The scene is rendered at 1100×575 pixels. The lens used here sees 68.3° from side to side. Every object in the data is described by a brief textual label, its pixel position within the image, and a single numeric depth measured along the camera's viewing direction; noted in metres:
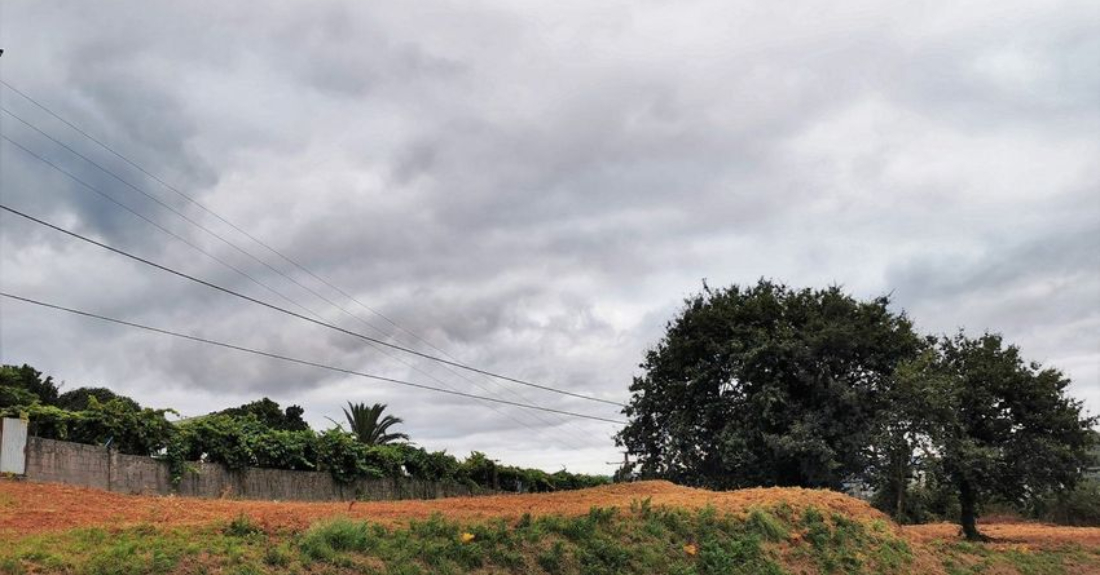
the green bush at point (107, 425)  20.69
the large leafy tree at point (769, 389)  34.88
